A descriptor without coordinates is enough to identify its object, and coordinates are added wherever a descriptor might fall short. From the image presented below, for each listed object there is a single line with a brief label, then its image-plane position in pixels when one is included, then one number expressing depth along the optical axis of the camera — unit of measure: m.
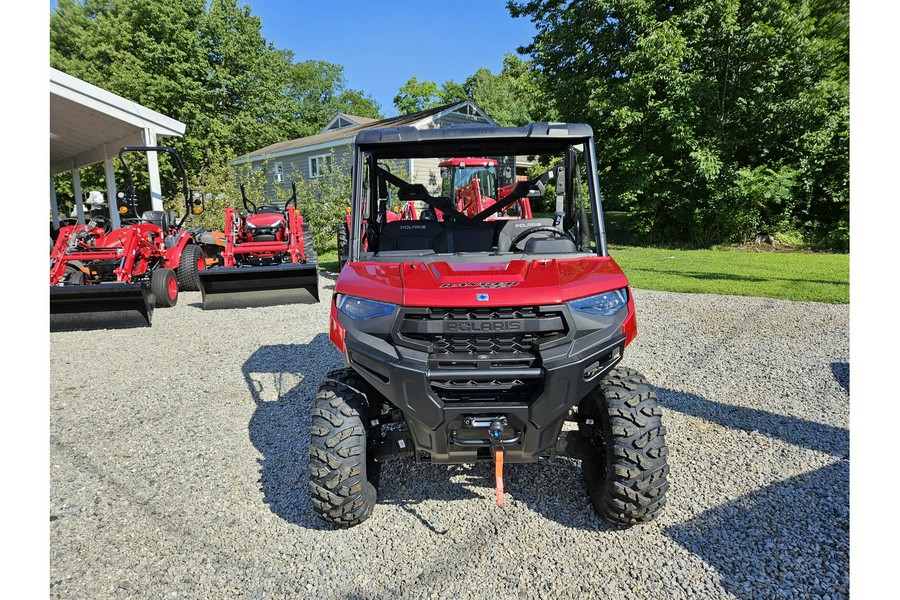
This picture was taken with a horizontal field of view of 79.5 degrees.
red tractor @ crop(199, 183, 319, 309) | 8.27
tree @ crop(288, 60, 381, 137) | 52.31
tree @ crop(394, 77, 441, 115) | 55.19
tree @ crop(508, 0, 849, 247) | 14.60
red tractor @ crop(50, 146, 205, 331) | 7.18
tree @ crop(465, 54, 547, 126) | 34.78
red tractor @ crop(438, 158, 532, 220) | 9.57
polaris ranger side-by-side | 2.38
